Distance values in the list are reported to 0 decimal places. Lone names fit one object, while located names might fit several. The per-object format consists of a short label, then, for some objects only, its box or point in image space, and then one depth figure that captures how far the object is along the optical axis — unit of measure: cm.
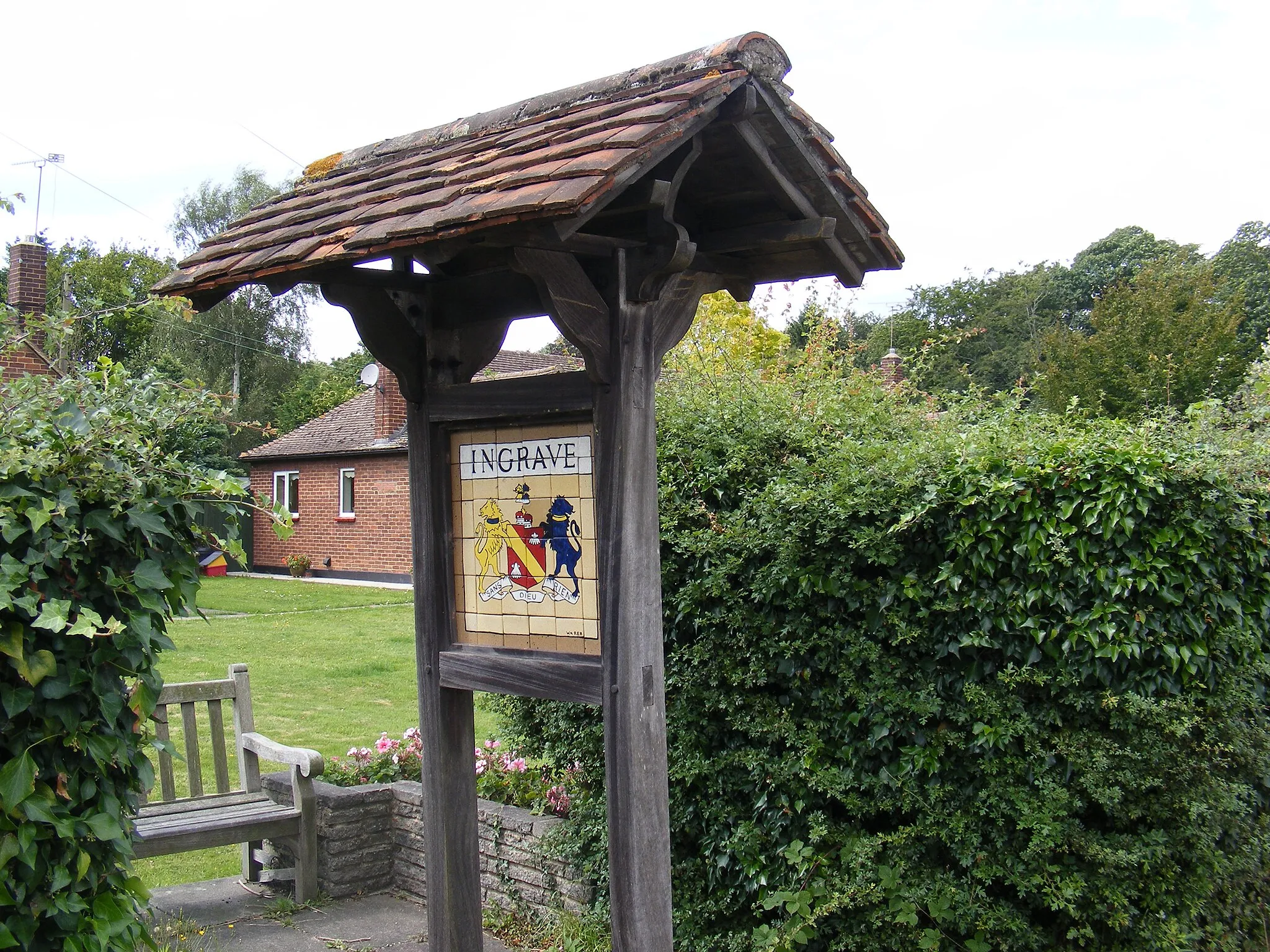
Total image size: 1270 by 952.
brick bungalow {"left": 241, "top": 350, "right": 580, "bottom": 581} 2459
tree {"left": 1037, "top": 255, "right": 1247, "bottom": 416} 2325
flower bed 529
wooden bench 499
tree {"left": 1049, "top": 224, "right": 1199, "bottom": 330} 4719
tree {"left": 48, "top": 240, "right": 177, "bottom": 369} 4041
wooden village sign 310
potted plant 2669
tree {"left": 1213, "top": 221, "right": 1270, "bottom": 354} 3769
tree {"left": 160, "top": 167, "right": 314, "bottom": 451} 3809
